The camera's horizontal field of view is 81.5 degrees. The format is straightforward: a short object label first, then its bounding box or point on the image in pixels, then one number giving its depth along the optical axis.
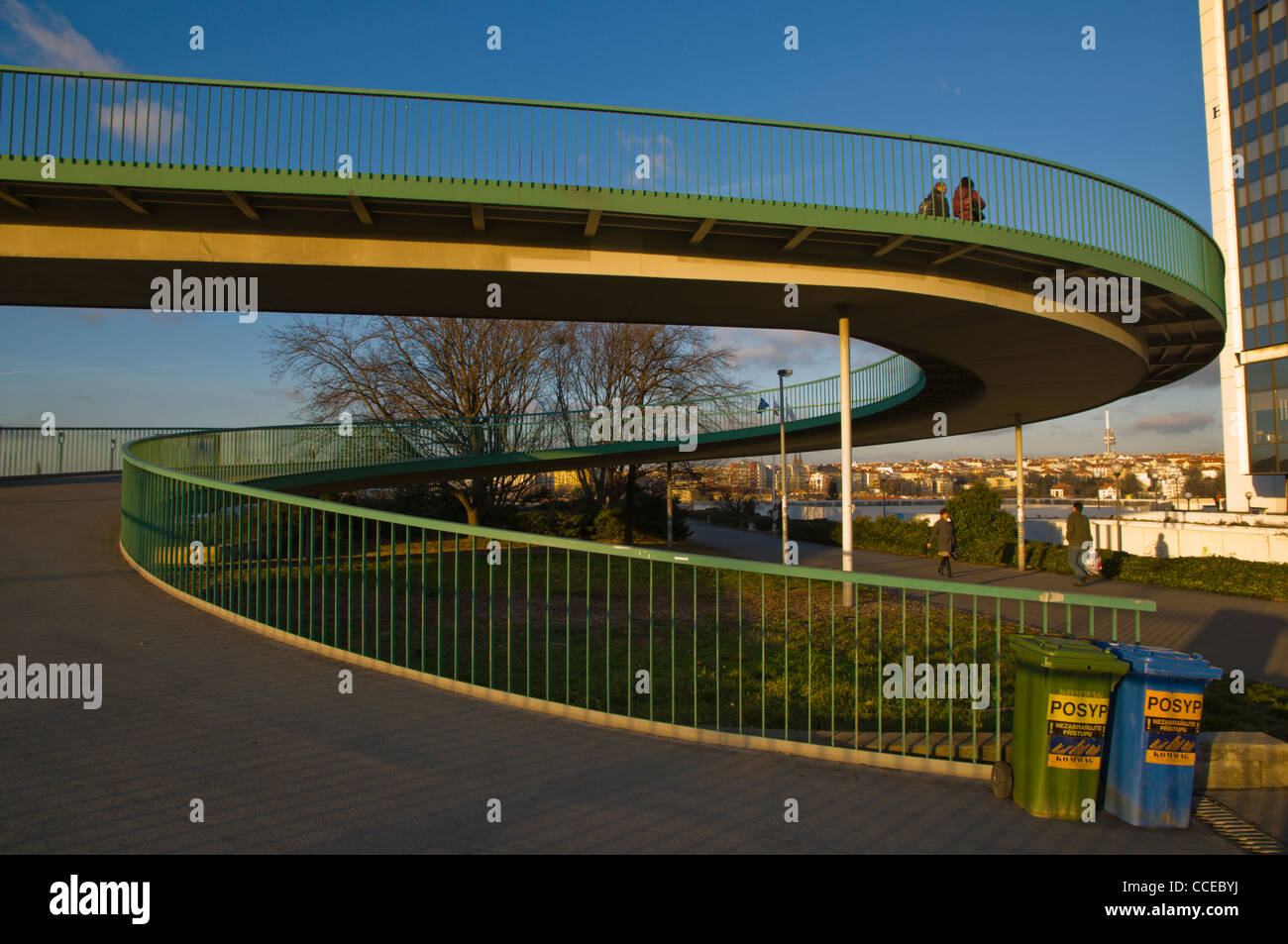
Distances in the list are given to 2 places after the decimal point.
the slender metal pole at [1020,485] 20.36
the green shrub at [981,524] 22.05
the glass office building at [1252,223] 40.59
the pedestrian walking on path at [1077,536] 16.81
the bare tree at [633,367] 30.33
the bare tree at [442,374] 26.89
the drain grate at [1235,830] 3.92
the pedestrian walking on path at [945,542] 19.28
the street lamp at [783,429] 25.00
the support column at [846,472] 13.34
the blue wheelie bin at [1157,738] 4.10
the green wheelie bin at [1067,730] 4.15
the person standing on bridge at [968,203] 11.58
